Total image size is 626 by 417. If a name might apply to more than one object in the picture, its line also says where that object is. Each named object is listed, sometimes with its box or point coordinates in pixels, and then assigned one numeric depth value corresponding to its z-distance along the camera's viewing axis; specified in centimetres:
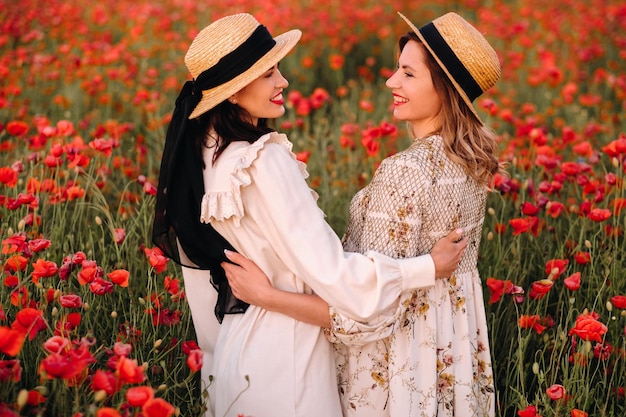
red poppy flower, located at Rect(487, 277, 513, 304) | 270
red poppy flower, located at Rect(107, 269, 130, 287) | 232
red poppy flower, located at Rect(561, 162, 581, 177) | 314
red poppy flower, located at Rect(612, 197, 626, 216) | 300
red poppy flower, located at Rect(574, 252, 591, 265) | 285
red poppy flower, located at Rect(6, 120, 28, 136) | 318
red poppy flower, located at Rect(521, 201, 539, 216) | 290
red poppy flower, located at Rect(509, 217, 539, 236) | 285
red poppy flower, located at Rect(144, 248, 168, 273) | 242
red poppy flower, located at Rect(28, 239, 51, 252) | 239
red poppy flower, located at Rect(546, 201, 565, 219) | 309
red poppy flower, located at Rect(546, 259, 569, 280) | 266
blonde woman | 215
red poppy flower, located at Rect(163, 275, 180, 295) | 254
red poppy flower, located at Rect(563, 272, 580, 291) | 259
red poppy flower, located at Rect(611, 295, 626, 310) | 251
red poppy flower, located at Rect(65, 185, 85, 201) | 285
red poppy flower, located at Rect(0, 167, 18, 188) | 271
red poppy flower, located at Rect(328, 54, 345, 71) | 532
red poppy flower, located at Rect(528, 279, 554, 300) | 258
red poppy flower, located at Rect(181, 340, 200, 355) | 215
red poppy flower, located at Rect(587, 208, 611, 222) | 282
